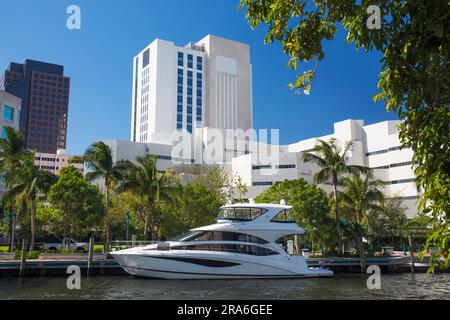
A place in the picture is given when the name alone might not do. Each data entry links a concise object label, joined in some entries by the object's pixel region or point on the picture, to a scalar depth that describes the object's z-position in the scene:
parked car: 41.59
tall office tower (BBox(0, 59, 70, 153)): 183.62
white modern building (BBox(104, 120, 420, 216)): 71.50
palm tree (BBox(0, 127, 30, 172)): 35.91
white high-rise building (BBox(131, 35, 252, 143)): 113.56
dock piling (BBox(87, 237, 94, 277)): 27.95
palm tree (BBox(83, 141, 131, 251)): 37.69
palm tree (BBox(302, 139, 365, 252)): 38.22
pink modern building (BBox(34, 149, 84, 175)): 141.50
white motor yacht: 25.55
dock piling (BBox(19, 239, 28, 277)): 25.54
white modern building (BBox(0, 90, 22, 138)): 60.19
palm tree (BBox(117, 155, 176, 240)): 37.16
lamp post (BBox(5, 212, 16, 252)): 36.61
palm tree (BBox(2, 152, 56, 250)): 34.12
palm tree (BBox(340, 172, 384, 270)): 41.81
